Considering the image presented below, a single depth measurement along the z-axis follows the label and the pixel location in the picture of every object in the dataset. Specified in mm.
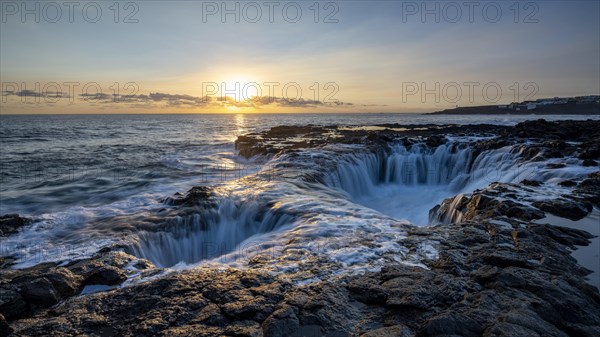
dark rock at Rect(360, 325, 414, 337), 3932
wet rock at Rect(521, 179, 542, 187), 11586
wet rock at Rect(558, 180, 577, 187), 11391
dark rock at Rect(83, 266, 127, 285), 5859
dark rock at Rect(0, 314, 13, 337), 4148
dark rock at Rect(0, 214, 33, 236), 9998
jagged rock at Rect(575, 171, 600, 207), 9680
